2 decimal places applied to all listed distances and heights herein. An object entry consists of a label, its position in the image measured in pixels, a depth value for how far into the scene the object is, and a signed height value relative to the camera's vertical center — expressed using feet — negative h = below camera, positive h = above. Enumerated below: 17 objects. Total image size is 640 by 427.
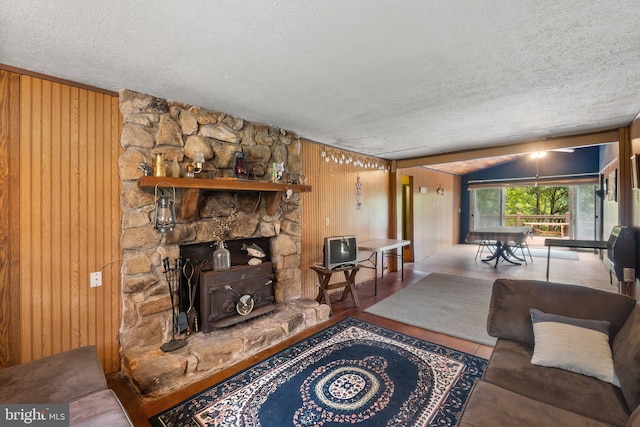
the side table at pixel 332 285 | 12.00 -3.04
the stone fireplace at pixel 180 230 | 7.52 -0.50
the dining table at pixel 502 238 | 19.01 -1.55
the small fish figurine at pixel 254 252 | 10.11 -1.38
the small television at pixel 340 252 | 11.93 -1.64
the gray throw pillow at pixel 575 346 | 4.93 -2.43
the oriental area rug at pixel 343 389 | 5.95 -4.22
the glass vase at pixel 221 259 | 8.99 -1.44
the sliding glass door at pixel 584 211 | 25.22 +0.43
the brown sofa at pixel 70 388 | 4.24 -2.99
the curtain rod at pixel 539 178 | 24.50 +3.59
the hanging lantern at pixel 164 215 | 7.54 -0.04
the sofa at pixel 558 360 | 4.10 -2.64
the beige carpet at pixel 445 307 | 10.18 -4.00
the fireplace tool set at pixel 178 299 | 8.07 -2.59
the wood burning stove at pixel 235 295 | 8.59 -2.63
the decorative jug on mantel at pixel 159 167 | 7.68 +1.27
